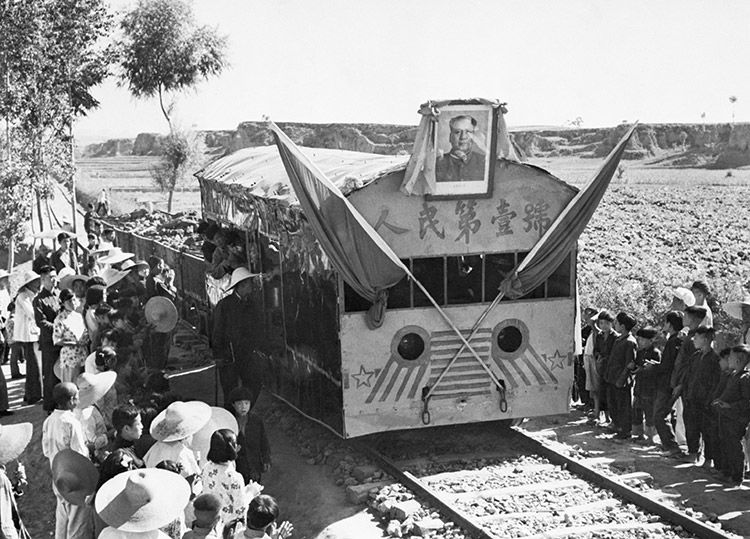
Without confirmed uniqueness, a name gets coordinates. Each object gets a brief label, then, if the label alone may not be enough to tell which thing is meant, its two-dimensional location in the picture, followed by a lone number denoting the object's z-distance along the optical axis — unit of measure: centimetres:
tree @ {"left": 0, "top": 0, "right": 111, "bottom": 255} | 2064
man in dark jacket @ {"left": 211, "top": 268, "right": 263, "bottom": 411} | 1044
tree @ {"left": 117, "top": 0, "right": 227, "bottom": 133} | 3234
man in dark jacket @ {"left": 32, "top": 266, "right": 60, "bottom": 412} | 1182
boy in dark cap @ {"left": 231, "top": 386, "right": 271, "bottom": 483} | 796
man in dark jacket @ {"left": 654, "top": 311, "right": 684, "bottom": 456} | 1002
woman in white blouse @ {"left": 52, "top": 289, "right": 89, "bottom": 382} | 1042
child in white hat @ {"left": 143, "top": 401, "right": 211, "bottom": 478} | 674
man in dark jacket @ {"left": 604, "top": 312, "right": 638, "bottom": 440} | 1050
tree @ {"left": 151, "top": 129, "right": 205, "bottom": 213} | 3434
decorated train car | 915
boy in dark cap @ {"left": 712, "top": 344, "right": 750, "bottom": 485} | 871
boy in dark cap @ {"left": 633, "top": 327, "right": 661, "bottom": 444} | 1024
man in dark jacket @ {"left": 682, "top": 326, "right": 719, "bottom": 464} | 930
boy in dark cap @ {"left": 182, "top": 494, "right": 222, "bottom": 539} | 552
